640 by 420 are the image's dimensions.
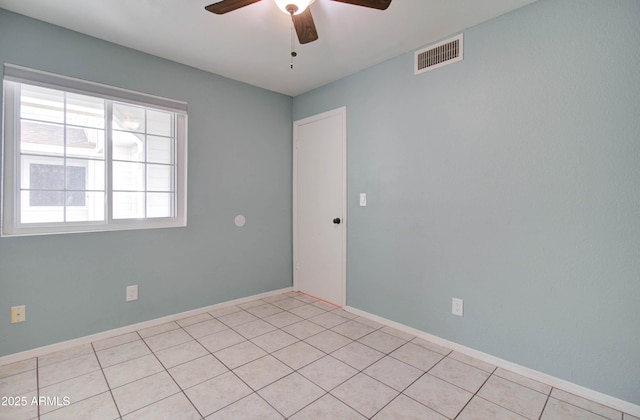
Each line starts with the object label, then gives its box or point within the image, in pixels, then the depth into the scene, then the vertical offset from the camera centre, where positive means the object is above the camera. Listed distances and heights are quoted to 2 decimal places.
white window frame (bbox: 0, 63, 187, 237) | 2.11 +0.48
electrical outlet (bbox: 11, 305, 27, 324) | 2.13 -0.73
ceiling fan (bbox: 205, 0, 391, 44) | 1.54 +1.10
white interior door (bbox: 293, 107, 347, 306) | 3.26 +0.07
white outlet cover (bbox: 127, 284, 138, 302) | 2.63 -0.71
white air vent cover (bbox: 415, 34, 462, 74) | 2.32 +1.27
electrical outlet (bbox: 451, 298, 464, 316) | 2.32 -0.74
